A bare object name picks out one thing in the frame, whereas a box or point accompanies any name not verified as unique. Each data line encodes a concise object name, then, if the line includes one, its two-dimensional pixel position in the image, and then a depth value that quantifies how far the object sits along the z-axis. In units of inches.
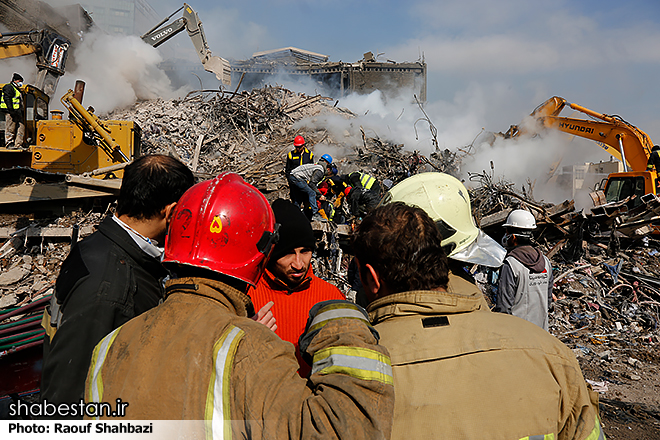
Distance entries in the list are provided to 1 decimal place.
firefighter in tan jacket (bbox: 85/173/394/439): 35.1
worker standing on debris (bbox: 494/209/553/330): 136.3
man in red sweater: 85.5
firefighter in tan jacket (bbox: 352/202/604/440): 42.1
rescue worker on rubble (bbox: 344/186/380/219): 331.9
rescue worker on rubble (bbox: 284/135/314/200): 356.2
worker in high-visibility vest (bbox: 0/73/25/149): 333.7
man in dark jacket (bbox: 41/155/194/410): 57.6
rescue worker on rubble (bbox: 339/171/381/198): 338.6
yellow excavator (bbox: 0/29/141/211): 361.4
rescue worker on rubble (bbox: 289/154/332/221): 329.1
